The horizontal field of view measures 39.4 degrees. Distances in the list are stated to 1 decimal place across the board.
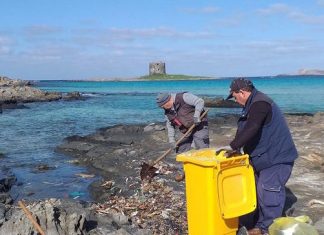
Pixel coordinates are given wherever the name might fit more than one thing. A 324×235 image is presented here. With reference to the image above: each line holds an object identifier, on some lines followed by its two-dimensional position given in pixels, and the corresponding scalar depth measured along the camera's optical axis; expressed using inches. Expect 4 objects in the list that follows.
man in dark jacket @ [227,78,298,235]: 211.9
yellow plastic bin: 200.1
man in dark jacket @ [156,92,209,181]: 312.8
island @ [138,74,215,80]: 5201.8
